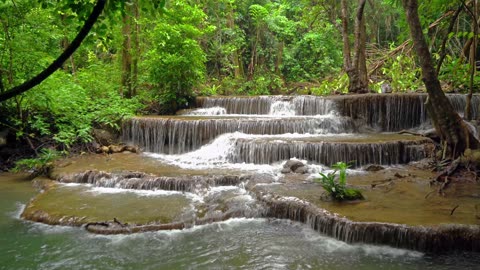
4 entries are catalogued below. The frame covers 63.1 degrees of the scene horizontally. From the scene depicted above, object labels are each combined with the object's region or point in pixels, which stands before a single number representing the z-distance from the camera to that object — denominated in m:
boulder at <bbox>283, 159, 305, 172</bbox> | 8.34
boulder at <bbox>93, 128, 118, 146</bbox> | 11.30
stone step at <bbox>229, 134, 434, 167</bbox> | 8.74
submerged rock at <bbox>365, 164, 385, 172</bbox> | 8.23
